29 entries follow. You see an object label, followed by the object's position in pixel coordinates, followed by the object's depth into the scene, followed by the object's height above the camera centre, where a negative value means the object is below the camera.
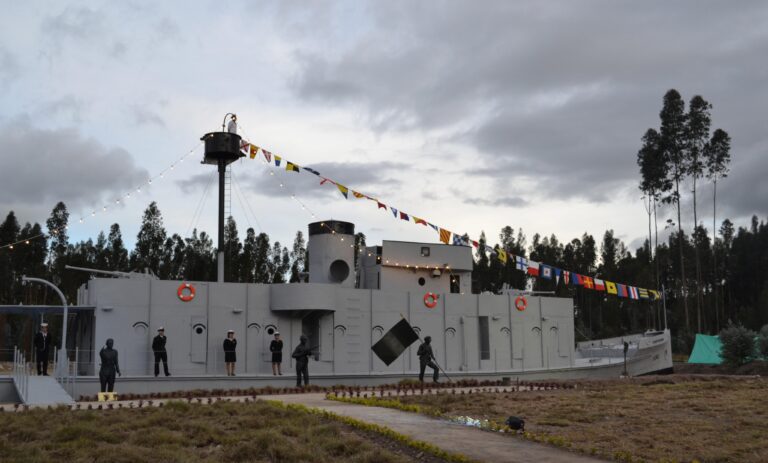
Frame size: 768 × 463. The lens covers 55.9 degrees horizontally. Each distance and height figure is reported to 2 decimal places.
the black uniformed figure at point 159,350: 21.27 -1.12
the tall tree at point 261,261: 73.00 +5.20
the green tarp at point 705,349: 40.75 -2.33
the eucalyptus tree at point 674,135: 54.88 +13.06
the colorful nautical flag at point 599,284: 33.25 +1.13
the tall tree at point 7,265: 61.19 +4.07
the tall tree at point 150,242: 66.81 +6.43
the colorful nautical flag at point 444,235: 29.16 +3.00
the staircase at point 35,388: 16.28 -1.86
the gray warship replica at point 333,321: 22.25 -0.35
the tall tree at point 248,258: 69.75 +5.21
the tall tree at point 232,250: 68.14 +5.95
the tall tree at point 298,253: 80.25 +6.47
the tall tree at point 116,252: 66.44 +5.55
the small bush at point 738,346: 34.22 -1.81
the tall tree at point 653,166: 55.81 +11.02
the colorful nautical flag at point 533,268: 30.94 +1.76
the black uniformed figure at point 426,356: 22.05 -1.40
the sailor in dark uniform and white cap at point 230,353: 22.11 -1.29
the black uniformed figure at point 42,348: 21.73 -1.07
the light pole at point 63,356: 19.57 -1.18
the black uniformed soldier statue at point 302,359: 21.05 -1.42
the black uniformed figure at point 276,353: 22.62 -1.31
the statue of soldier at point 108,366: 18.50 -1.37
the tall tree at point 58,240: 63.56 +6.52
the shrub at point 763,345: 33.53 -1.72
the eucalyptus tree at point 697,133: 54.41 +13.09
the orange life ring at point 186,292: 22.94 +0.62
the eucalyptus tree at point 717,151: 54.22 +11.70
